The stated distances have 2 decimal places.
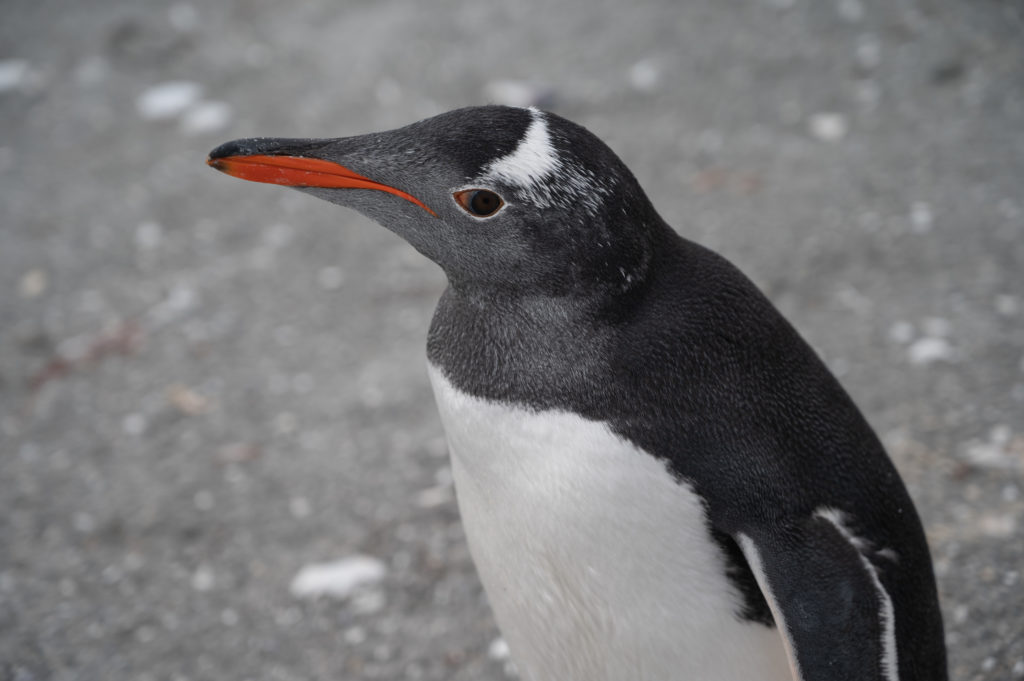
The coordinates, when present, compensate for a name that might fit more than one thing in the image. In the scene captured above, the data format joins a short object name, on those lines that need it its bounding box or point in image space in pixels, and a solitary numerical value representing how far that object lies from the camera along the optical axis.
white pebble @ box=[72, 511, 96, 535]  5.00
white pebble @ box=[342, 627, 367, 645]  4.31
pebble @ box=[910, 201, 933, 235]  6.02
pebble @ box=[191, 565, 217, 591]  4.65
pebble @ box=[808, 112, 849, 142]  6.99
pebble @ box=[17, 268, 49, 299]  6.73
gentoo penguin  2.57
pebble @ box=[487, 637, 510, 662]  4.11
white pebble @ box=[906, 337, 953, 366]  5.14
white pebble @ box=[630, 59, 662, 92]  7.82
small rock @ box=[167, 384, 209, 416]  5.75
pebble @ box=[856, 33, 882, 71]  7.48
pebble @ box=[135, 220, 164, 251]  7.10
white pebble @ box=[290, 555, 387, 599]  4.55
